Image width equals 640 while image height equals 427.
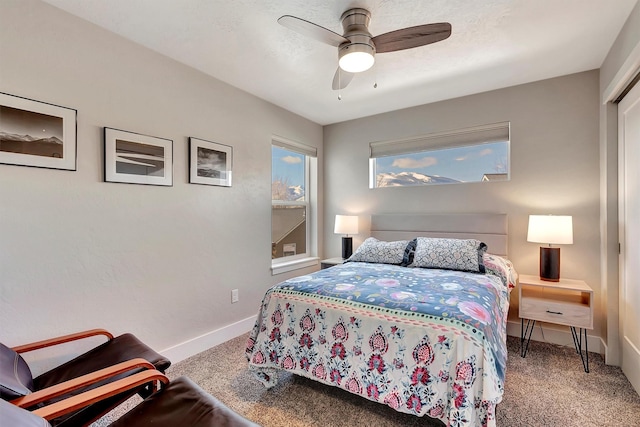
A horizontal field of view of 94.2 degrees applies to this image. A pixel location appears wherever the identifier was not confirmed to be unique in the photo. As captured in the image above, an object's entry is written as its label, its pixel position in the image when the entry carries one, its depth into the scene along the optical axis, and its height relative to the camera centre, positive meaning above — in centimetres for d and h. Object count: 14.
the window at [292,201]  371 +16
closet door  201 -12
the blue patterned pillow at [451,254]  262 -39
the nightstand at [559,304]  235 -76
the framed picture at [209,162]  262 +47
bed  144 -69
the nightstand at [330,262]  357 -60
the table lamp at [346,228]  370 -19
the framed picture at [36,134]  167 +47
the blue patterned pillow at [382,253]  299 -41
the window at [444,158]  319 +65
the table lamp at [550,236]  248 -20
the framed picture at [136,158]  208 +41
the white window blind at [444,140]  315 +84
